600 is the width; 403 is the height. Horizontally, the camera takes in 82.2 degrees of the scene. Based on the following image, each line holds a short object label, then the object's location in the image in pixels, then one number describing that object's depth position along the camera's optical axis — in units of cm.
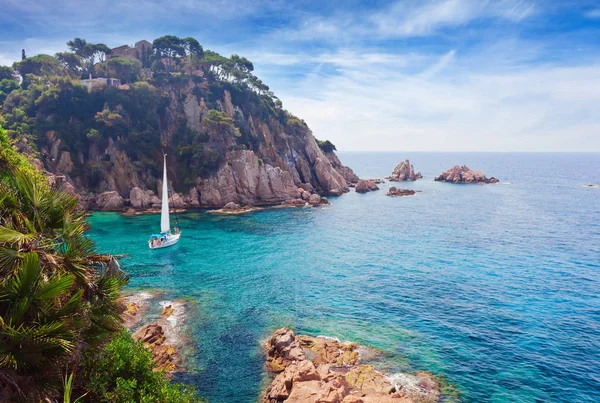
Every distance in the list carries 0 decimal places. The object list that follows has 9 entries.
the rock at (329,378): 1925
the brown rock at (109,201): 7712
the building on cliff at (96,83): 9394
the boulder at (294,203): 8850
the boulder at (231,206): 8016
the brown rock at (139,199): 7781
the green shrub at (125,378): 1309
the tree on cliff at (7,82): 9186
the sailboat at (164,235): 5224
